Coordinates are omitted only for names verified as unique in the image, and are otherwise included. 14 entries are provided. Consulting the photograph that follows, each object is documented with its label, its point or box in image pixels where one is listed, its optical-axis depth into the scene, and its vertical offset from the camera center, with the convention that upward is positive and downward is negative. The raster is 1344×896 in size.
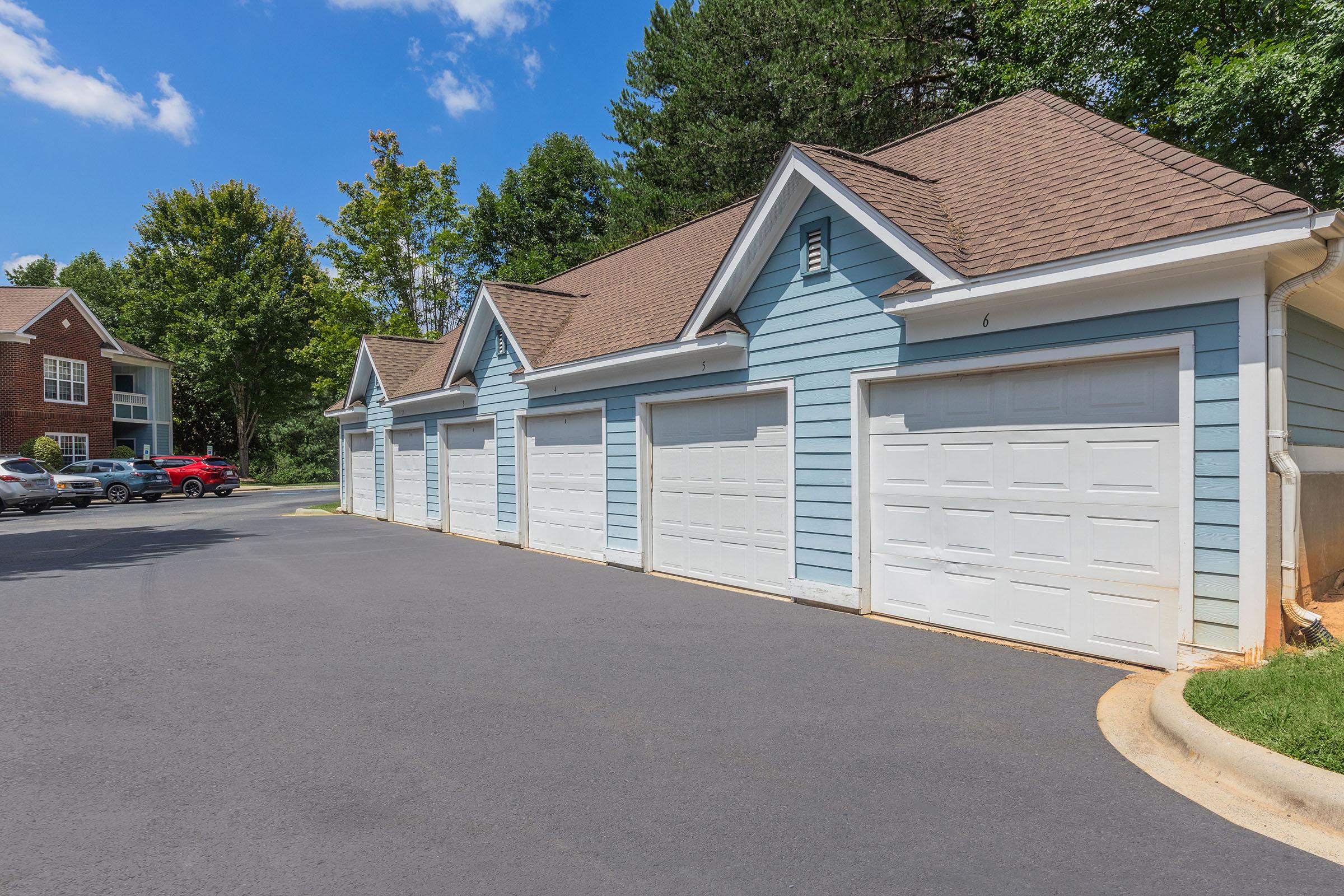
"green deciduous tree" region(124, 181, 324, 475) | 41.25 +7.96
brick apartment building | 32.47 +3.10
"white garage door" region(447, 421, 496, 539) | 16.20 -0.82
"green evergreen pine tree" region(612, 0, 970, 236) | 19.27 +9.21
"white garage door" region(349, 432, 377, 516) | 22.81 -0.97
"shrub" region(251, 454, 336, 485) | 47.66 -1.80
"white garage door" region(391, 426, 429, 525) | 19.53 -0.89
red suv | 30.95 -1.20
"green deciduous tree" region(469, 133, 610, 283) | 36.56 +10.77
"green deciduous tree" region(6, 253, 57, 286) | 57.38 +12.44
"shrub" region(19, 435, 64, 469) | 31.94 -0.16
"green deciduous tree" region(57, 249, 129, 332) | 51.88 +10.87
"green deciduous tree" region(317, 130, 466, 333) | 29.17 +7.84
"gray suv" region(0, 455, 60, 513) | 23.30 -1.19
